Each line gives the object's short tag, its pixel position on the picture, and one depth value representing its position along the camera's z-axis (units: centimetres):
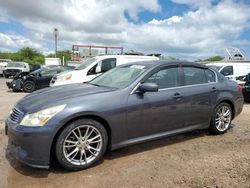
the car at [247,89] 677
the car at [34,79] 999
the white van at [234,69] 861
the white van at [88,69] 735
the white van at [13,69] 1874
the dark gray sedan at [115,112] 249
